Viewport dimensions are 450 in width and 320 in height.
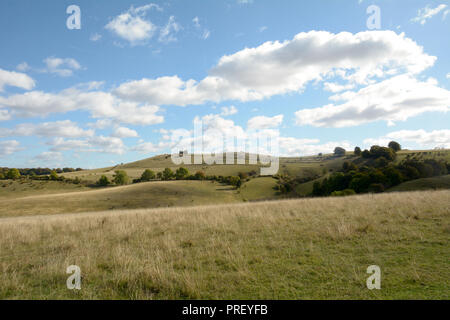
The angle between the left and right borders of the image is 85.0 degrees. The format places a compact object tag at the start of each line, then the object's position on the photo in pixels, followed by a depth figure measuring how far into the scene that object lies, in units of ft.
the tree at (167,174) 356.79
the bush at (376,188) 173.23
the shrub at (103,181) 325.01
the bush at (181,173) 353.53
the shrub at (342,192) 156.70
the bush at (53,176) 316.60
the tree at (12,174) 335.16
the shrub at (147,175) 352.08
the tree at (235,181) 288.73
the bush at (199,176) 343.11
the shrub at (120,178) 333.01
